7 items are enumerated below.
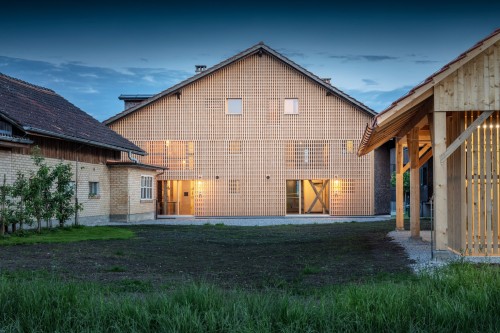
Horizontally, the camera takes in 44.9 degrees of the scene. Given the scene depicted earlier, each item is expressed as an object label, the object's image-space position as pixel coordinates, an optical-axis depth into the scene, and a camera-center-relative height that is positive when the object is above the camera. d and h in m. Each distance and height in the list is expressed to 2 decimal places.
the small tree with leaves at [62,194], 20.11 -0.22
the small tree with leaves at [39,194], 18.83 -0.19
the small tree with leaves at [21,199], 17.91 -0.35
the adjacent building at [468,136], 11.33 +0.97
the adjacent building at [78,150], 19.44 +1.43
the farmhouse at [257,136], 33.72 +2.88
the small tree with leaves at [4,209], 17.28 -0.60
